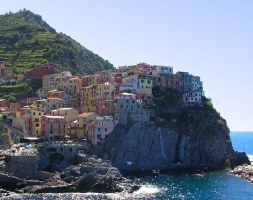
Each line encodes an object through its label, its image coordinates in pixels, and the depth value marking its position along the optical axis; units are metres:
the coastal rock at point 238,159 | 123.93
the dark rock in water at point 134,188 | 84.20
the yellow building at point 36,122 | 111.88
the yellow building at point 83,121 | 112.31
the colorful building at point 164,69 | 132.25
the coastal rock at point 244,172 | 107.88
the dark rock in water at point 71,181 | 83.62
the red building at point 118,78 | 129.79
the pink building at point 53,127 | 110.38
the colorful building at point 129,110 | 111.44
